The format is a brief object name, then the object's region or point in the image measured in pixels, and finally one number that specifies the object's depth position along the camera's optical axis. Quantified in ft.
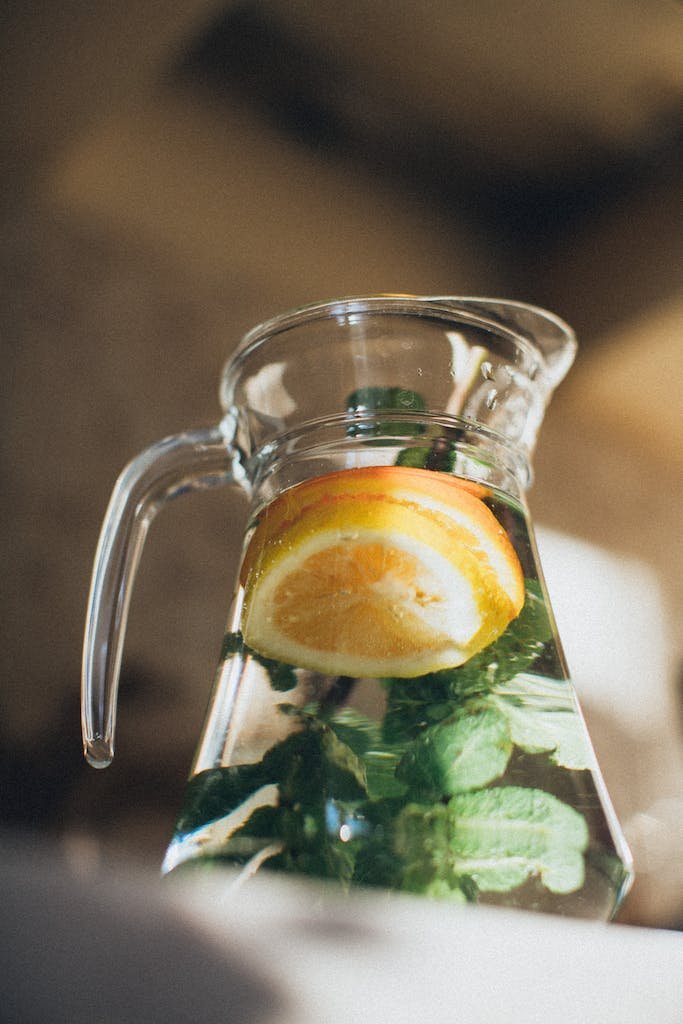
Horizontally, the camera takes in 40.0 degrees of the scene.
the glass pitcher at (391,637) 0.79
